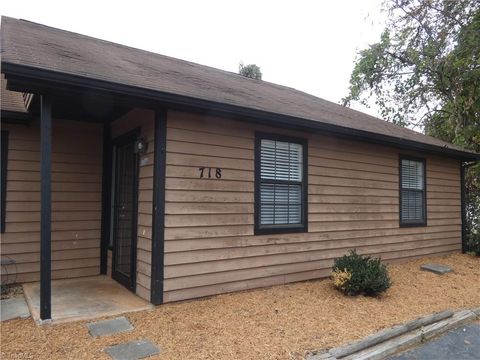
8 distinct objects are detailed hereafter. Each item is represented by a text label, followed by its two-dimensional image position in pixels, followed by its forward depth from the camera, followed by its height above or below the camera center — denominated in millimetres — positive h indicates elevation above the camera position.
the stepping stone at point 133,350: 3226 -1345
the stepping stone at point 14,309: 4133 -1328
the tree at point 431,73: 11641 +4234
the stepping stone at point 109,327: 3707 -1321
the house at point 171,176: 4523 +220
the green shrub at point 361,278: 5129 -1099
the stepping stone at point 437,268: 6918 -1307
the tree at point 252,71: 21503 +6674
